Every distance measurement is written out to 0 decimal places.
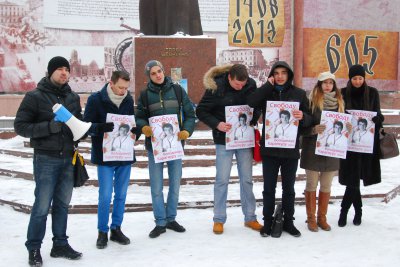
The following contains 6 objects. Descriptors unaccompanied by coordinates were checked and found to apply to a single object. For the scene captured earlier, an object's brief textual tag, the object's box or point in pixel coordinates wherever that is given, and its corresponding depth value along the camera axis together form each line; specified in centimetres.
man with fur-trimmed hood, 419
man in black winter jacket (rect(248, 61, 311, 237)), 404
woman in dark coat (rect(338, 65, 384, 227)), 437
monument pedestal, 822
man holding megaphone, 337
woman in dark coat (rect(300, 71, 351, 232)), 421
